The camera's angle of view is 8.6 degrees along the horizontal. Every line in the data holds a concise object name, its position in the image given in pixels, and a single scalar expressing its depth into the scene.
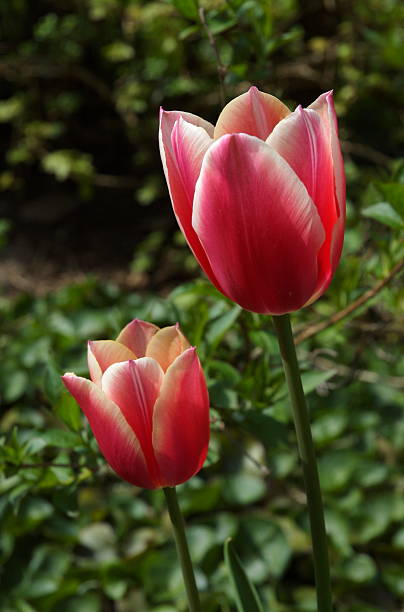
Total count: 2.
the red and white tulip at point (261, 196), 0.75
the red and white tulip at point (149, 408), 0.78
